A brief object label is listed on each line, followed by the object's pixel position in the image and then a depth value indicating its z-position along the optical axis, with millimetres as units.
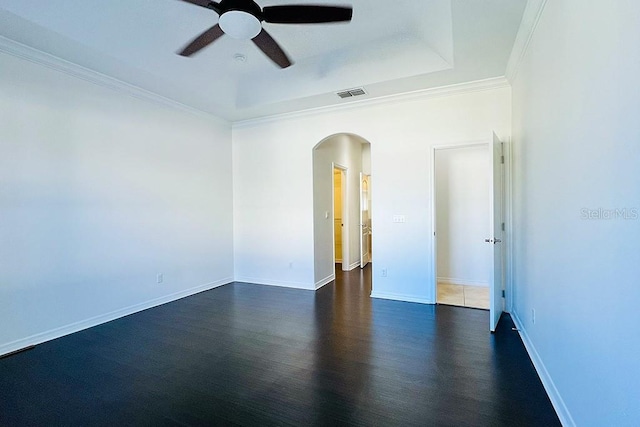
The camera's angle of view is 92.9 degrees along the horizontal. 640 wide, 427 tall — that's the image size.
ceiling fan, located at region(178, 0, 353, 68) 2094
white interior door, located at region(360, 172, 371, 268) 6504
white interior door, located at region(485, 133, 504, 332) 3119
